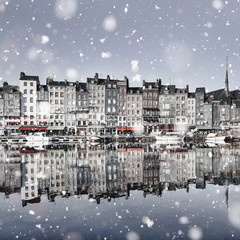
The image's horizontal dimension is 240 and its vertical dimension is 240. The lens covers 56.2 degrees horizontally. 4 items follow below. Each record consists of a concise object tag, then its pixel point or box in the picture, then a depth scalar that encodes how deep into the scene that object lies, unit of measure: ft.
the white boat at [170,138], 170.19
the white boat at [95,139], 163.94
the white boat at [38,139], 155.02
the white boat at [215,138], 177.88
